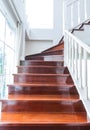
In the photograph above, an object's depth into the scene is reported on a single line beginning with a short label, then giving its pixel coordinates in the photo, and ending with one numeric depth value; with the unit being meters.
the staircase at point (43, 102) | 2.08
